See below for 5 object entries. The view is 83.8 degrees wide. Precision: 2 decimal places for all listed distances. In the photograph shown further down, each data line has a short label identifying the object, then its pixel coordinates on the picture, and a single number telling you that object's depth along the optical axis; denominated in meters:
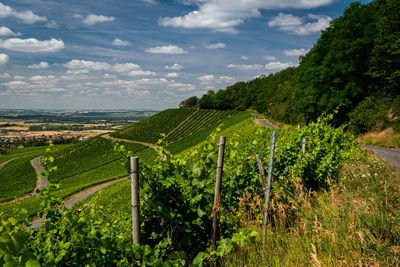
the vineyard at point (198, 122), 63.66
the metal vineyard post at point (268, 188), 3.83
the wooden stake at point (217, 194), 3.38
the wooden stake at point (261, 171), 4.55
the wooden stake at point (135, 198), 2.70
